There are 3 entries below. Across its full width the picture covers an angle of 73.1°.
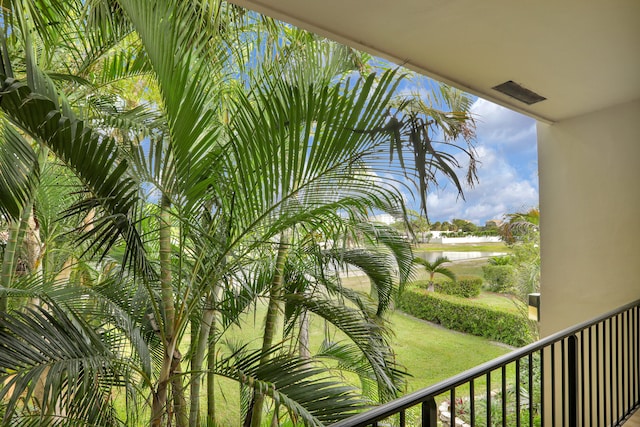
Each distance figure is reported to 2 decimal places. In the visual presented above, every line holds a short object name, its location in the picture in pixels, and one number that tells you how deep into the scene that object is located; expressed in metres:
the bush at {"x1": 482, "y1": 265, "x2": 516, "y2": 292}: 8.49
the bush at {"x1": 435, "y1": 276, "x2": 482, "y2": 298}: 9.00
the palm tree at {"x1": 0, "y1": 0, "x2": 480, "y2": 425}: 1.34
